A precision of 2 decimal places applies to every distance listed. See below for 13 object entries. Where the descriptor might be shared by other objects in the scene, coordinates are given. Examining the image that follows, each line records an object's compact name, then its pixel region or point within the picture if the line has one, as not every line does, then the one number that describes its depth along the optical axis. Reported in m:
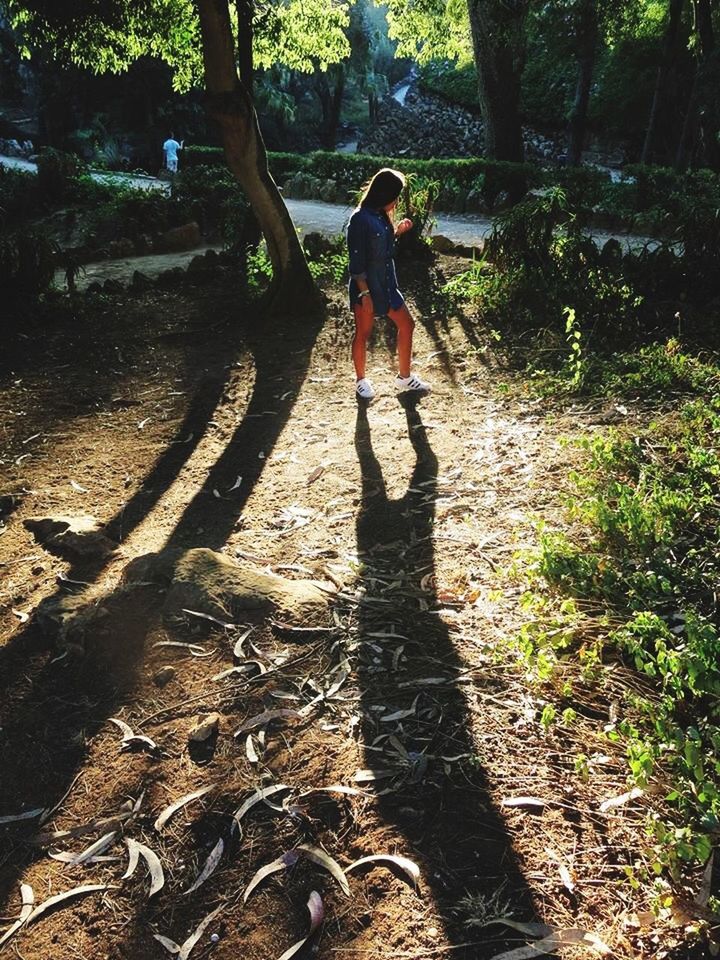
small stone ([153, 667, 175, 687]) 2.65
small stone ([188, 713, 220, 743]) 2.39
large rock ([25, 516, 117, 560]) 3.67
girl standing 4.79
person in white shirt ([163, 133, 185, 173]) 21.77
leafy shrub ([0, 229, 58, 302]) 7.82
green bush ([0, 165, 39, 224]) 14.65
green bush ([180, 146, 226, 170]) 22.84
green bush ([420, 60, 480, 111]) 31.41
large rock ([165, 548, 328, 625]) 2.95
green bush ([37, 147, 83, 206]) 14.95
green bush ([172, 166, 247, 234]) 13.17
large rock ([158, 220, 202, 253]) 12.46
